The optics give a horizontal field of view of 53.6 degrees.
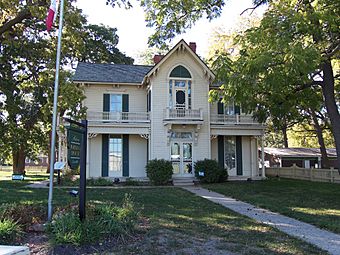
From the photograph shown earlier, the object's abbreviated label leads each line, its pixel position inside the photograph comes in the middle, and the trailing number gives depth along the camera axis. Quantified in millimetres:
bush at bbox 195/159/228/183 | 20578
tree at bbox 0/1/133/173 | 14766
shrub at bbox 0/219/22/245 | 6141
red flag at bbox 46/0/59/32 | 8297
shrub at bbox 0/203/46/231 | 7082
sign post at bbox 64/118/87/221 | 6676
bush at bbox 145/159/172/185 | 20078
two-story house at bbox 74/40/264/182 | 21281
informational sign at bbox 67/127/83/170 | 6637
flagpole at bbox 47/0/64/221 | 7424
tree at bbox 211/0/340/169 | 10300
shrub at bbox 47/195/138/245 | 6055
